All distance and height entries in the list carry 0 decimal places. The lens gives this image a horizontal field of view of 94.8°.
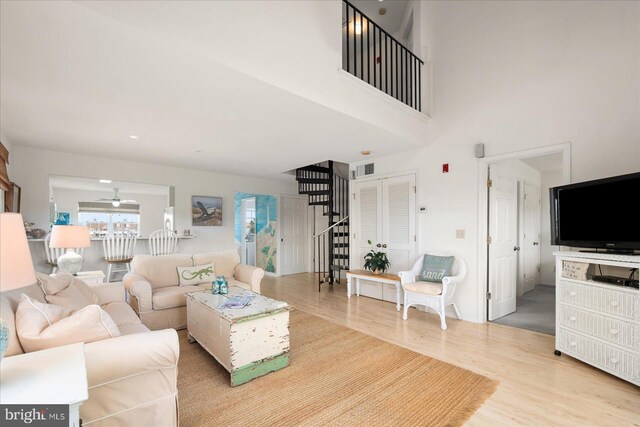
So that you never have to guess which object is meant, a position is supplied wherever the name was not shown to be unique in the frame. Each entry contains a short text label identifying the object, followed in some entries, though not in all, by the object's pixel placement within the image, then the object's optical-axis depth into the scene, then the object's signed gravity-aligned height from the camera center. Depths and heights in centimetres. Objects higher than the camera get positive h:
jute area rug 188 -130
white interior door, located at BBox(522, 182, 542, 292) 533 -43
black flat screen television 233 +0
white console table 423 -95
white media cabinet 220 -87
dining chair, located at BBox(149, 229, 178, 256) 498 -46
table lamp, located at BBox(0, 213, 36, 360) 106 -16
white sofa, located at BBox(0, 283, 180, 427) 141 -83
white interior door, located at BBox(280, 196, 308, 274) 736 -50
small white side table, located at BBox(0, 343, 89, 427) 94 -58
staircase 587 +28
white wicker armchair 354 -93
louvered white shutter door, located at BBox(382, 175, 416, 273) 448 -9
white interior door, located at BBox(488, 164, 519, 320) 385 -37
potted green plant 448 -74
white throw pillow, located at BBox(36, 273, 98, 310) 221 -61
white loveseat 331 -85
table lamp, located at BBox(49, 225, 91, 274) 303 -22
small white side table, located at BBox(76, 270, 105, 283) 354 -75
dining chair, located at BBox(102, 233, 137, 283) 455 -54
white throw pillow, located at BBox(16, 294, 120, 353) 141 -55
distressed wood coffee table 226 -99
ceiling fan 841 +51
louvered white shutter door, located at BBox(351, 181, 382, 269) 495 -4
